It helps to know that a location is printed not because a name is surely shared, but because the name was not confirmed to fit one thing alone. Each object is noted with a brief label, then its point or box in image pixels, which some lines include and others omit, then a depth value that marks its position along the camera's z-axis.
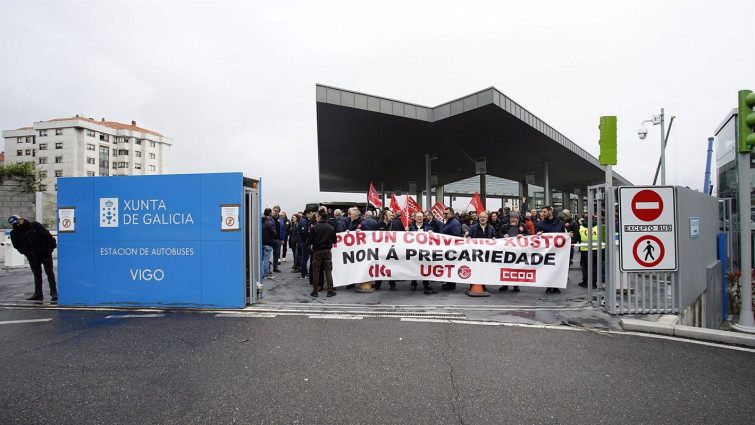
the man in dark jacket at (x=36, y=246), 7.48
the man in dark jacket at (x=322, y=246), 7.50
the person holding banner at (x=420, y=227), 8.02
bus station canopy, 16.92
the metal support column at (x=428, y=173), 26.00
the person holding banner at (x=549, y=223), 8.21
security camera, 19.41
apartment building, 66.19
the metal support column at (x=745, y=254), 5.43
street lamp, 18.25
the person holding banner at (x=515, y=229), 8.32
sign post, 5.95
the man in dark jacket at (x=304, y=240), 9.99
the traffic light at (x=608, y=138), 7.00
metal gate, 5.90
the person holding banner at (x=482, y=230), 8.35
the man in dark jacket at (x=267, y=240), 9.66
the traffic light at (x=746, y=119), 5.30
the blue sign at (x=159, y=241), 6.72
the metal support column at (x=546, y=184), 30.42
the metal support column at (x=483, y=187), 26.58
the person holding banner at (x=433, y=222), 8.82
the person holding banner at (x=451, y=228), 8.24
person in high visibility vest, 8.57
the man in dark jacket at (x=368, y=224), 8.75
